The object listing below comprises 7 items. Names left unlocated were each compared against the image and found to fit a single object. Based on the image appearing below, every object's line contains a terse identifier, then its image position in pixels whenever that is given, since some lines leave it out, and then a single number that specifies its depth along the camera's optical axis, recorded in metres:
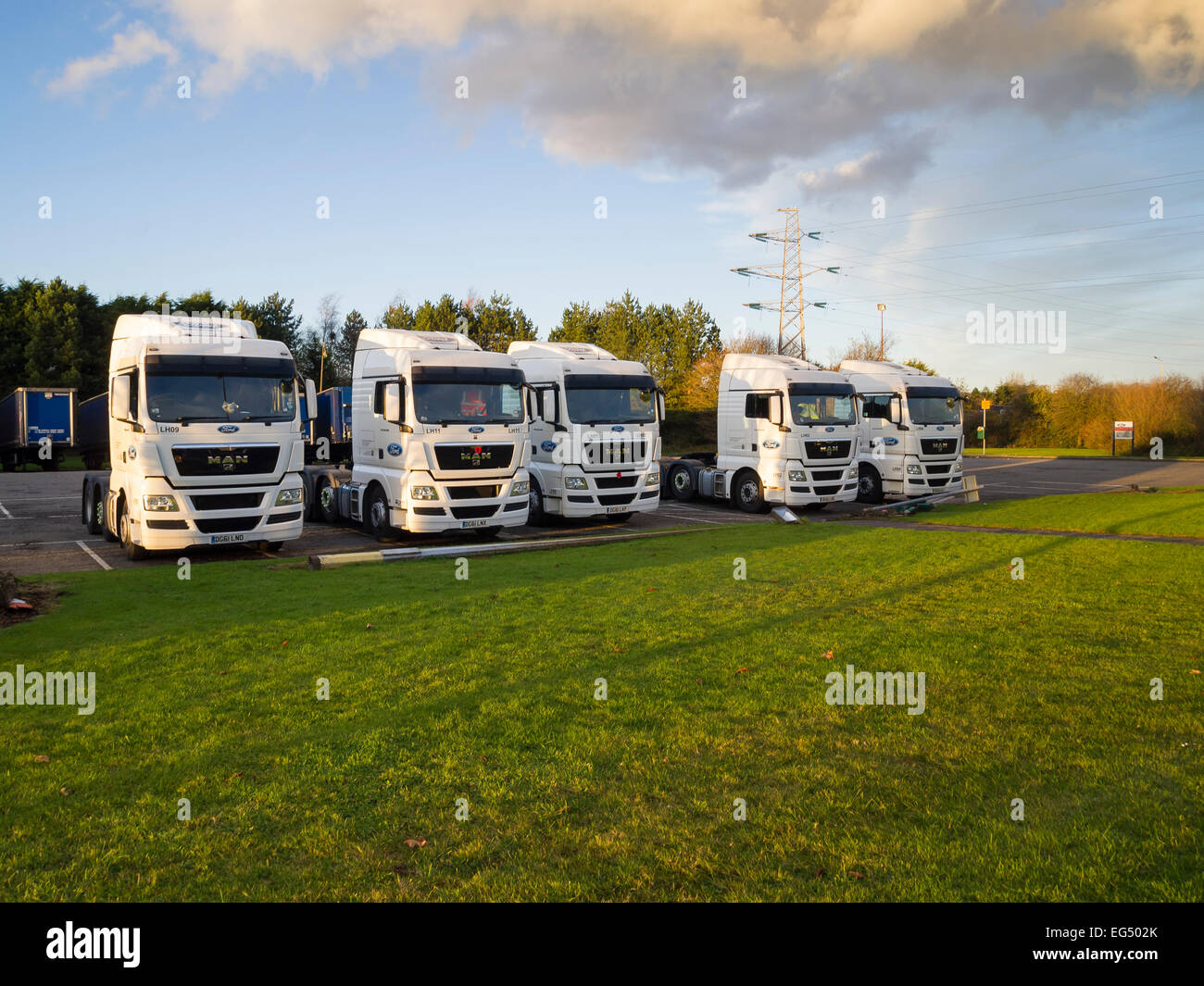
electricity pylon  51.00
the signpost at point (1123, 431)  51.50
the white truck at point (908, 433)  23.22
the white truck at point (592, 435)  17.59
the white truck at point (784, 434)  20.31
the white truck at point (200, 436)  12.95
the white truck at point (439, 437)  15.08
